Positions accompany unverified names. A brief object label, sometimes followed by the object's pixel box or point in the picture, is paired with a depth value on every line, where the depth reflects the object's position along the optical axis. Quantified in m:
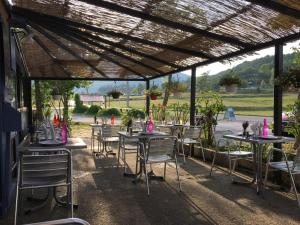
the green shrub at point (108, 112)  13.08
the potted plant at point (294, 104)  3.10
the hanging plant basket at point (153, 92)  6.57
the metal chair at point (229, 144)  3.64
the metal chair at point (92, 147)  5.72
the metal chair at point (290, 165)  2.77
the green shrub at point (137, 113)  8.89
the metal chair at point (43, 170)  2.21
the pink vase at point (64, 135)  2.77
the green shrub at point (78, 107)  19.48
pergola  2.83
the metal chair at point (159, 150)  3.12
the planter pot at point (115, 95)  6.81
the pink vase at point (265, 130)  3.33
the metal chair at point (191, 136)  4.80
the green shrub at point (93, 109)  17.55
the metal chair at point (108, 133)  4.75
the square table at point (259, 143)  3.09
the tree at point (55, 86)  8.57
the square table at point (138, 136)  3.52
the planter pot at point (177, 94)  5.85
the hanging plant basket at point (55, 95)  7.32
